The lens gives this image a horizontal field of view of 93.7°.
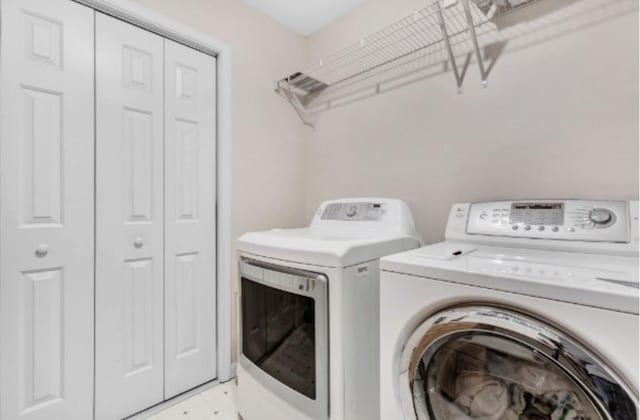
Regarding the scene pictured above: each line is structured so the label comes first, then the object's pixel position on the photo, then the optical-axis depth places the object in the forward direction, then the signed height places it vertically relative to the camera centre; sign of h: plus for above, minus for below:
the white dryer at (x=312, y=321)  1.03 -0.43
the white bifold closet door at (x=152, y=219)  1.36 -0.05
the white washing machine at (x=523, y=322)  0.62 -0.27
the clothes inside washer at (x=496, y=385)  0.74 -0.48
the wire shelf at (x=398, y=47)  1.28 +0.87
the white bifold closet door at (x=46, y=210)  1.14 +0.00
